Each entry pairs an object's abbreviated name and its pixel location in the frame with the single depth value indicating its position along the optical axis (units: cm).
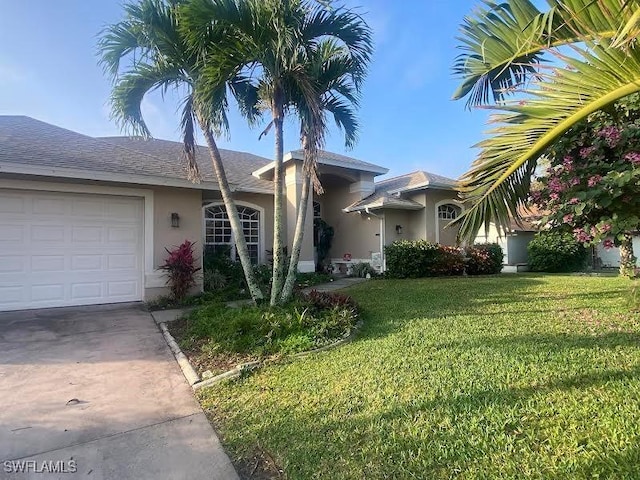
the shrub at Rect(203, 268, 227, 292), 1013
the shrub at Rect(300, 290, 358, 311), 649
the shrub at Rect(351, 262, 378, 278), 1354
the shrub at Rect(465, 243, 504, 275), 1376
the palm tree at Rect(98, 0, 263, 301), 615
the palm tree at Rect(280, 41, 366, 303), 607
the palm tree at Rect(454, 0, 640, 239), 255
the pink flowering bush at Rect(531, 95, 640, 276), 470
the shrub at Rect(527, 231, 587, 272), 1576
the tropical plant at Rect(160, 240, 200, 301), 884
